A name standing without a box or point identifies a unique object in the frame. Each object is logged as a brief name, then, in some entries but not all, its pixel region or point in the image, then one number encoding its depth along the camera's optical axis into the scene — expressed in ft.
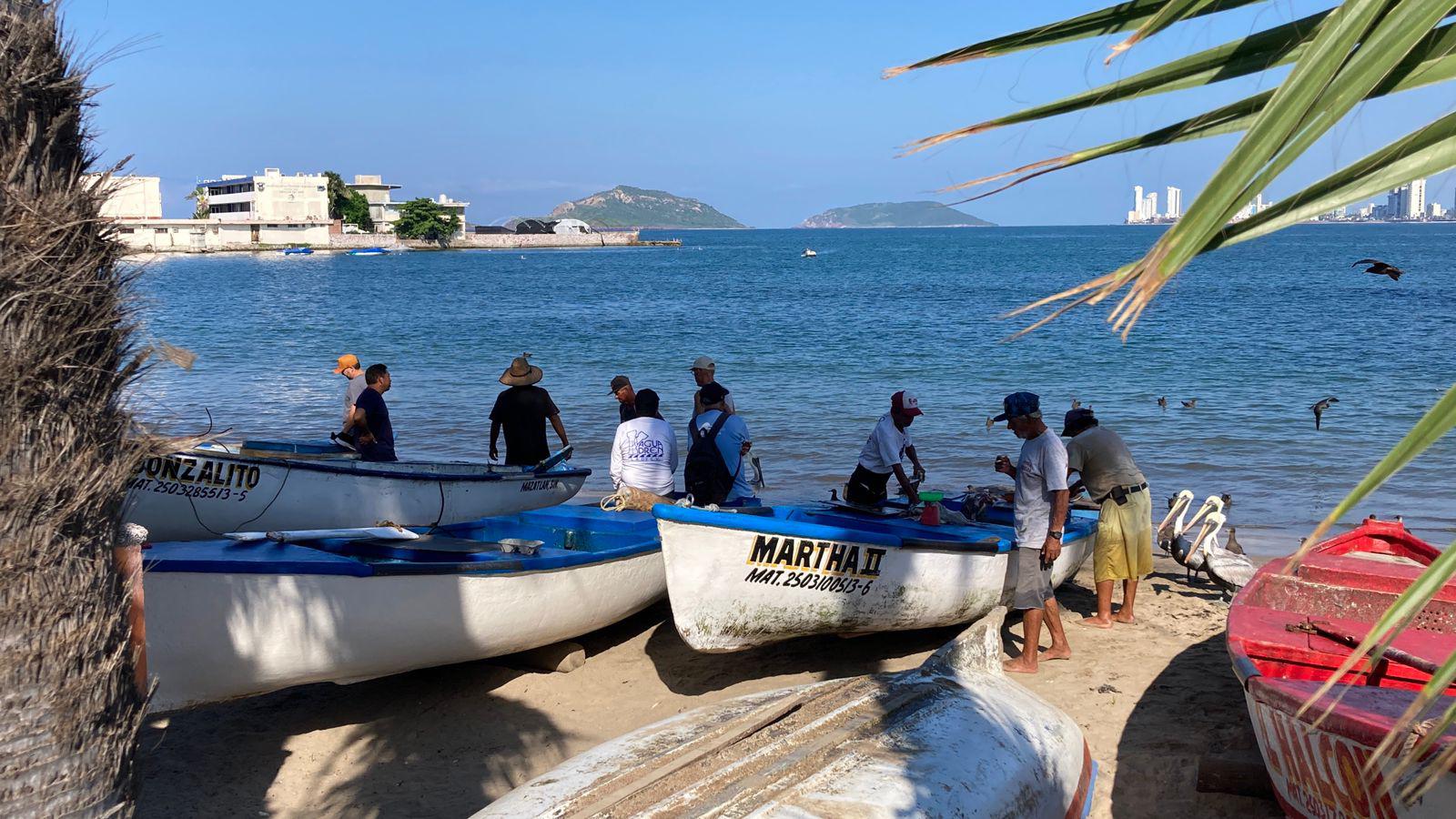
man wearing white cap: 36.32
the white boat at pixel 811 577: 25.16
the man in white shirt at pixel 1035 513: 26.50
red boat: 16.06
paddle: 25.34
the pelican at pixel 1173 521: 33.92
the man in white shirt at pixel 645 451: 32.60
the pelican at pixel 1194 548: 32.46
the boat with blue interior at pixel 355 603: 22.22
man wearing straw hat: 39.63
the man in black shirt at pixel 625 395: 38.81
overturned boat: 16.47
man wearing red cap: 30.32
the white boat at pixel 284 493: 35.45
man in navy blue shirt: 39.91
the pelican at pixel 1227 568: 31.60
